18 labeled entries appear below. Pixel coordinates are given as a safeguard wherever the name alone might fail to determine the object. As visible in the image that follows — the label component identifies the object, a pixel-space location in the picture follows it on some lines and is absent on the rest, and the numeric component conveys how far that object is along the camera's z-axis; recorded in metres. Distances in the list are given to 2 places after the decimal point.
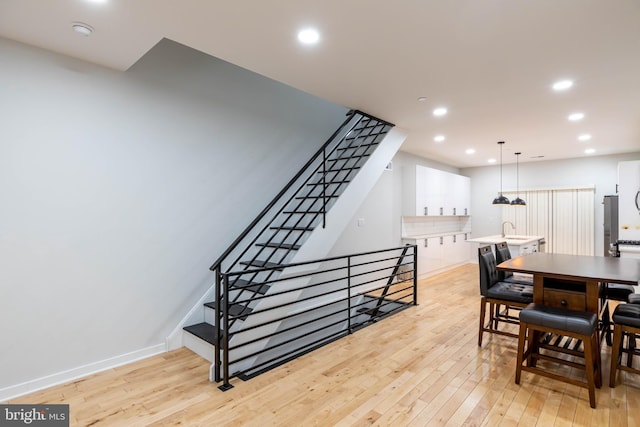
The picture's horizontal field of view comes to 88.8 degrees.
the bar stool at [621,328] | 2.50
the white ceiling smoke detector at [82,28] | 2.27
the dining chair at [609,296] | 3.39
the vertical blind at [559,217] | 7.18
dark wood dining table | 2.55
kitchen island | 5.79
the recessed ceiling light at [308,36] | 2.35
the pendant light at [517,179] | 8.07
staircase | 3.03
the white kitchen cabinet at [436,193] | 6.68
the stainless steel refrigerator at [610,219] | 6.41
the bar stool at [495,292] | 3.25
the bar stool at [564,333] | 2.36
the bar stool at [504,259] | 3.89
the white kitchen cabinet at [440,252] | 6.73
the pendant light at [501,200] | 5.98
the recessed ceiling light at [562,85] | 3.22
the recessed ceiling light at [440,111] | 4.06
